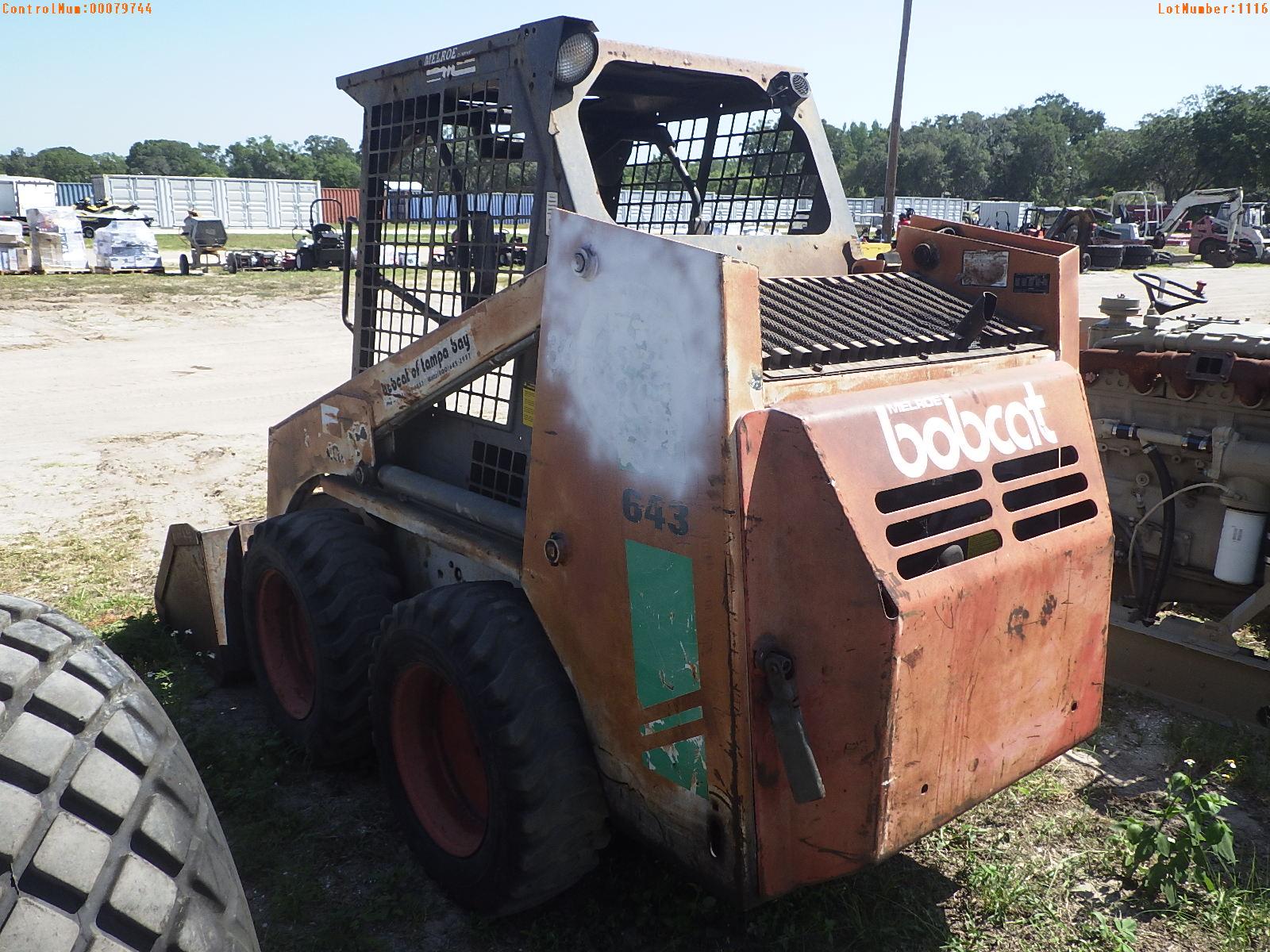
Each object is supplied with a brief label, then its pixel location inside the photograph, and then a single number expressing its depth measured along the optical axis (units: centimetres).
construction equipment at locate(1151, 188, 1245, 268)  3042
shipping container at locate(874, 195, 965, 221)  5184
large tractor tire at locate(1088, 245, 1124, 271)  2894
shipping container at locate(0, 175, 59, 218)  3222
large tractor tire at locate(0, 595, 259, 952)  144
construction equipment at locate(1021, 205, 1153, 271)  2883
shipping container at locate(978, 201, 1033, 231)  4019
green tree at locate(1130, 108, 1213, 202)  5928
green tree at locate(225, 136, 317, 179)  8969
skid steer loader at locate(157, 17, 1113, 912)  233
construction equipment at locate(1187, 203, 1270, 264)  3050
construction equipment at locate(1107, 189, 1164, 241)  3756
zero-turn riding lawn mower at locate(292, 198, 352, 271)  2525
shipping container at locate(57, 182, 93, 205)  4831
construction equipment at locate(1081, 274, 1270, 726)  439
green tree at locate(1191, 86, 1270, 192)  5431
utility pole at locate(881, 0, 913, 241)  1909
